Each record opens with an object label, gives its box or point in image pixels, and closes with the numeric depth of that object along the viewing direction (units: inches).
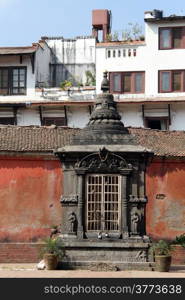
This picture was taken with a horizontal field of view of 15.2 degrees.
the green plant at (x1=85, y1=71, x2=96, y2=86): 1731.1
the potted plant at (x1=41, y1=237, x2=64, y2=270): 777.6
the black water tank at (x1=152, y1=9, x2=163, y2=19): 1620.3
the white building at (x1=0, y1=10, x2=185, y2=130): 1550.2
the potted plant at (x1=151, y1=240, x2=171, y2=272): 778.8
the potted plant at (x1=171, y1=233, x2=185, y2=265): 975.0
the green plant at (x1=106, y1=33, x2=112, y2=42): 1670.9
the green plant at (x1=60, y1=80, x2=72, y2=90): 1637.6
